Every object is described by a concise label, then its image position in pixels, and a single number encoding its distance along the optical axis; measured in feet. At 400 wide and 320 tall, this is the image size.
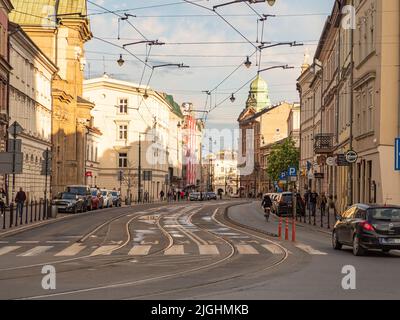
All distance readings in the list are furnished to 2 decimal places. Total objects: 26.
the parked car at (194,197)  359.25
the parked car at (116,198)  248.52
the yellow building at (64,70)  255.50
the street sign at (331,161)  147.02
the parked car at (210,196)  381.15
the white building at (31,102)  194.73
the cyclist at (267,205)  154.61
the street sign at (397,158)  100.12
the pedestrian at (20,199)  132.77
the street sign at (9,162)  108.20
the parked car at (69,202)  181.16
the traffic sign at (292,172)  156.27
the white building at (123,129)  362.53
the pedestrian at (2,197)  138.28
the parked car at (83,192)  193.88
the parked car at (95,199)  209.46
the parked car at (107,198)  231.71
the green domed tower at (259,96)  580.71
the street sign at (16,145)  109.50
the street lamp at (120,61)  145.48
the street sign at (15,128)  114.73
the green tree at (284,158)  349.00
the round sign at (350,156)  119.34
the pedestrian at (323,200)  157.33
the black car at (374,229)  70.44
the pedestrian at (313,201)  155.78
